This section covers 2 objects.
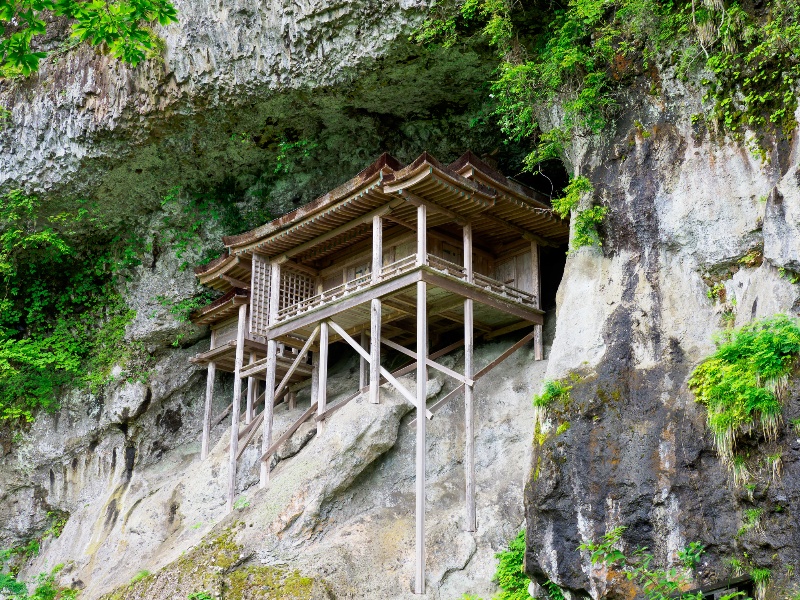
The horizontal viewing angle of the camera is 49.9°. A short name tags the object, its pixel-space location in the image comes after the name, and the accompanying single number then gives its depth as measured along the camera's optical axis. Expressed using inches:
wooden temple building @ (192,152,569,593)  615.8
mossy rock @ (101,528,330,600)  537.6
